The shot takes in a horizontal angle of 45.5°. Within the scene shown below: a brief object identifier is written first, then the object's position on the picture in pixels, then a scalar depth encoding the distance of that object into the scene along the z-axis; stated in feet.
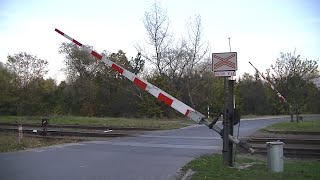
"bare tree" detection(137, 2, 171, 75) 147.74
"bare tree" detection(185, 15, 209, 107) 144.36
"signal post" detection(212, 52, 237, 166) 32.96
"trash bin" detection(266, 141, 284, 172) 31.75
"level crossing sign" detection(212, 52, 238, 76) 32.89
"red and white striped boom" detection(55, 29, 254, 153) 34.31
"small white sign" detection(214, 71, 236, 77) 32.81
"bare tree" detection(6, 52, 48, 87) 182.70
